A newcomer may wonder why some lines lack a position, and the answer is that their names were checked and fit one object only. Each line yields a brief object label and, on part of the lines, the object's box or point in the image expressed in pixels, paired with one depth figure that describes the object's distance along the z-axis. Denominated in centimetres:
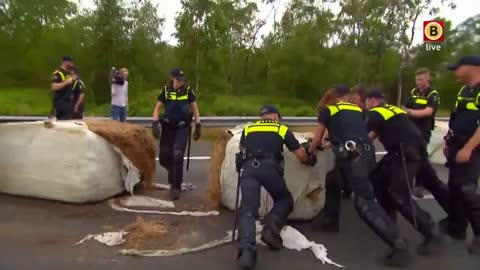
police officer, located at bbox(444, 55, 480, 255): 553
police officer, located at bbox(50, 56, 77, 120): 926
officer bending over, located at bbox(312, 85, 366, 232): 601
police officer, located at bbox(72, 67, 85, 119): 945
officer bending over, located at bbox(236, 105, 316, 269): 521
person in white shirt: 1230
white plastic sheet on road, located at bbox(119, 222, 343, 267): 514
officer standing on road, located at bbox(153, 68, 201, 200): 729
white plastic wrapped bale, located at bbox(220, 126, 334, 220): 617
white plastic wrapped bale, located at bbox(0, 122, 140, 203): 665
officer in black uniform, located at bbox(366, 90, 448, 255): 547
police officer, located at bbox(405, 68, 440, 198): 767
